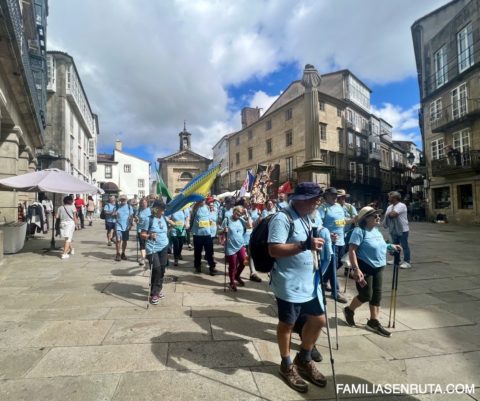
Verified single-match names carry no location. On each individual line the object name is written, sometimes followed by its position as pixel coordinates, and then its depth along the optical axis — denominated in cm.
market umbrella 812
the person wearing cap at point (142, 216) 691
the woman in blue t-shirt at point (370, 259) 378
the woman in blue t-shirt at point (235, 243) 573
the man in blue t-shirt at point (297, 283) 263
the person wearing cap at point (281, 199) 875
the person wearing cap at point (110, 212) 952
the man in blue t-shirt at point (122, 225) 829
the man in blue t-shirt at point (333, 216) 555
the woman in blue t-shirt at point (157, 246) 479
